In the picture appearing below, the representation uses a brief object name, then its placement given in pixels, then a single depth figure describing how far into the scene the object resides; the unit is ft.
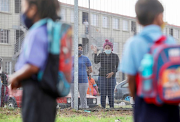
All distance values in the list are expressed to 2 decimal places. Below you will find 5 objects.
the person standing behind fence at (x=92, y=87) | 56.50
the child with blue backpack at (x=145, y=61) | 13.94
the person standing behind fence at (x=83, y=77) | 51.32
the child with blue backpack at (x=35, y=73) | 14.40
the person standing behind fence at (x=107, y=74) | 52.47
